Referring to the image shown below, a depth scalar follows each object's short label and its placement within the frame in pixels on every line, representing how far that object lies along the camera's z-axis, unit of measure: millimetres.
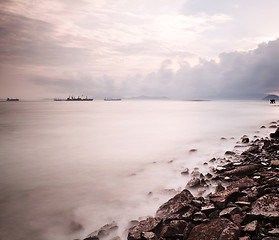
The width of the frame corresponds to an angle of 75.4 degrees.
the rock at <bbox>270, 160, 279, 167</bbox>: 5811
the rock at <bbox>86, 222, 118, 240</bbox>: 3764
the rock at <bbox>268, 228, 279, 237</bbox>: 2689
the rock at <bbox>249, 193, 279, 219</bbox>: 3082
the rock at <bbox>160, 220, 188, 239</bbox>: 3172
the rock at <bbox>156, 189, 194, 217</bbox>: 3912
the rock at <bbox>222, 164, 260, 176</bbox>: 5676
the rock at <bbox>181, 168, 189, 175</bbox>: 6900
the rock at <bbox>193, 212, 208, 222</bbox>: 3376
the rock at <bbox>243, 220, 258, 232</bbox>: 2865
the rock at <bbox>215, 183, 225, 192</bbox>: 4763
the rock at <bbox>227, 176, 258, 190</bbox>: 4482
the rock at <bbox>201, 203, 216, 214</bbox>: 3604
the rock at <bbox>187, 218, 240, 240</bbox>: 2789
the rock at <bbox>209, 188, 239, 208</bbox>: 3784
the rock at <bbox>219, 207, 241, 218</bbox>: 3358
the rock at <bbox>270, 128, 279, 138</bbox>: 12110
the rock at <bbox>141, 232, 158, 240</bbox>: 3115
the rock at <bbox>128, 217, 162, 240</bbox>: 3310
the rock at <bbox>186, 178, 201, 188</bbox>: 5541
